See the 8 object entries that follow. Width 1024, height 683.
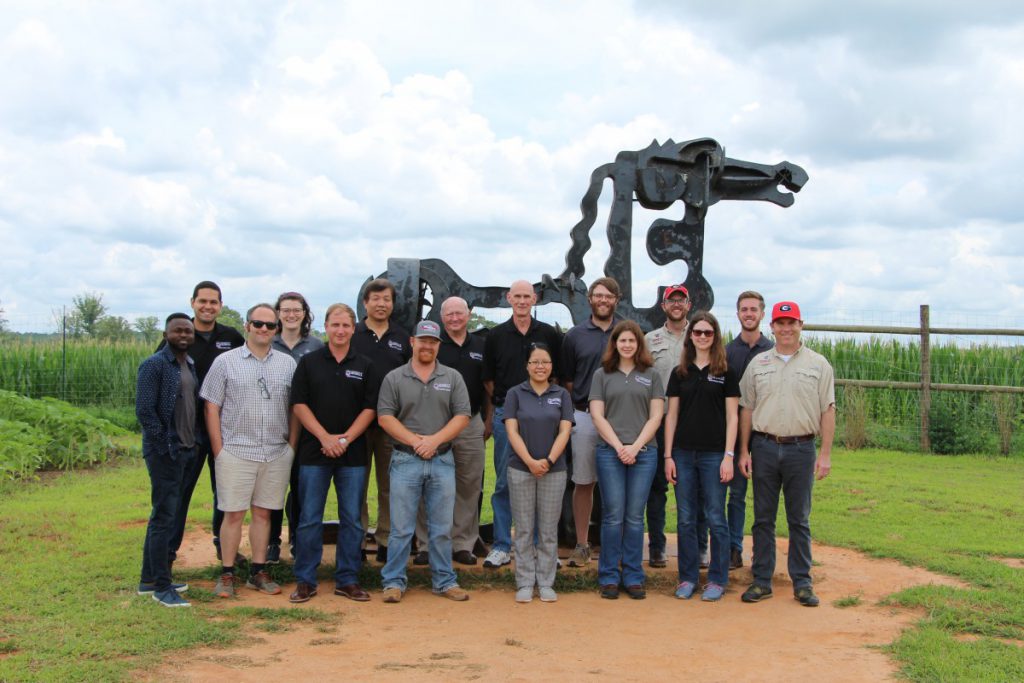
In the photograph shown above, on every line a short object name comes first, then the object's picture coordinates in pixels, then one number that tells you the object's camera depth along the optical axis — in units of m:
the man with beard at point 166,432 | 5.26
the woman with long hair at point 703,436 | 5.70
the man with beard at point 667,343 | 6.26
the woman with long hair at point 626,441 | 5.73
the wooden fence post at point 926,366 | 13.23
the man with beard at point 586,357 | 6.19
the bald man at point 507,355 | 6.19
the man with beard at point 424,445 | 5.61
